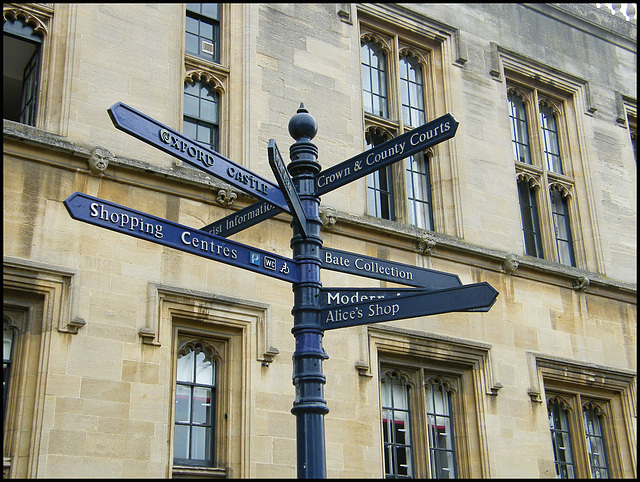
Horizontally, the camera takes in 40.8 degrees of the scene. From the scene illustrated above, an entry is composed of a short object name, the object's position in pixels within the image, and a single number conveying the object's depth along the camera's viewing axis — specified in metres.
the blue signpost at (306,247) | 5.75
